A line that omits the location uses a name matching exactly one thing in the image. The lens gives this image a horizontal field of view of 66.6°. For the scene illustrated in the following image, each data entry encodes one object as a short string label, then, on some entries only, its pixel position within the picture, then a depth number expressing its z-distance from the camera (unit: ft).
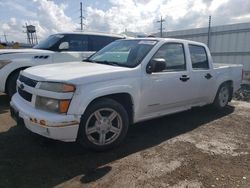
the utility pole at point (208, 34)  35.80
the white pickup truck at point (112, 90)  8.00
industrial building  32.59
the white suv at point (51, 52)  14.66
